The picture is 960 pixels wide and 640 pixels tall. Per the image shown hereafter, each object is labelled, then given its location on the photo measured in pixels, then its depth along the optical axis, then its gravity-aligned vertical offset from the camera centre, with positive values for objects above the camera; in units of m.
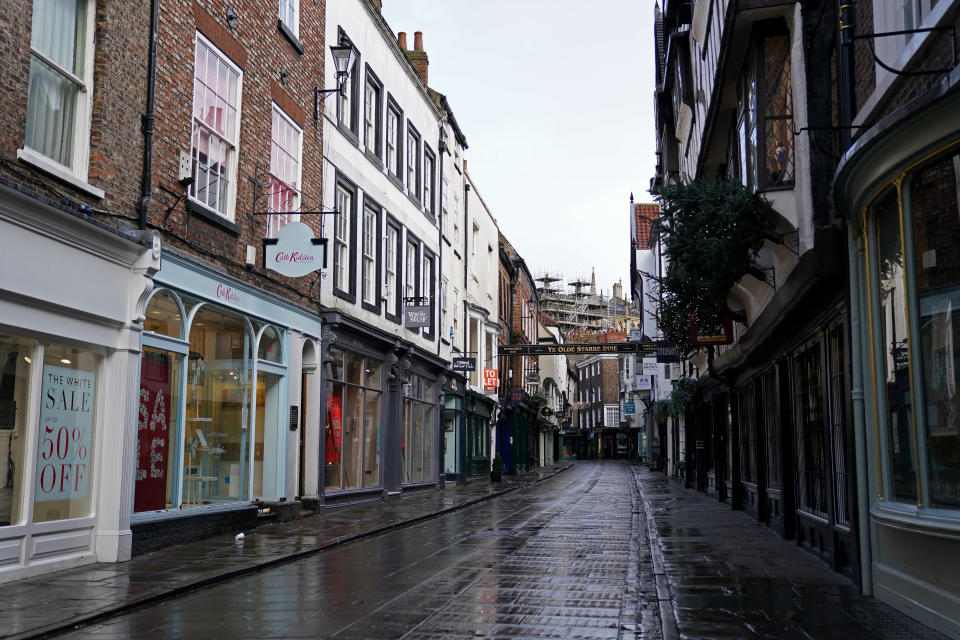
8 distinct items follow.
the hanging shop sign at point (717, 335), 17.20 +1.98
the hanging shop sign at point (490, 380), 38.19 +2.39
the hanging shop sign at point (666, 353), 32.41 +3.05
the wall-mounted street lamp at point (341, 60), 18.89 +7.67
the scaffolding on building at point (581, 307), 120.25 +17.33
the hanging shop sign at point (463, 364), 30.06 +2.40
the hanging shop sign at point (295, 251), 15.22 +3.04
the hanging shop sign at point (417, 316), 24.38 +3.19
